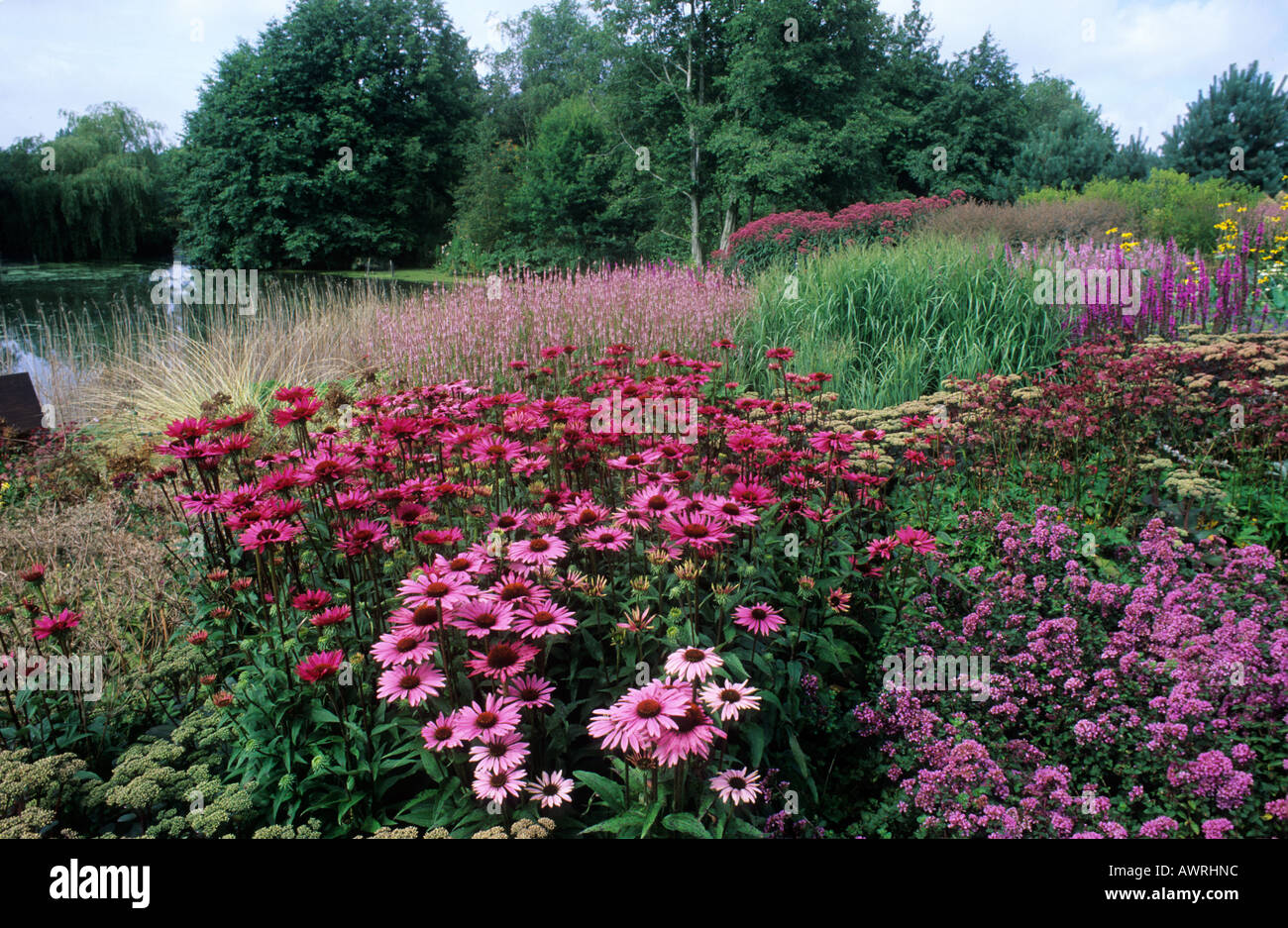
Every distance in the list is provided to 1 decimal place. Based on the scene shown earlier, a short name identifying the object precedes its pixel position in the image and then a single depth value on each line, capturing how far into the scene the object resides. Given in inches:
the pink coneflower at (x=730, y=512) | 75.5
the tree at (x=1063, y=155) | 832.9
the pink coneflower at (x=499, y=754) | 60.7
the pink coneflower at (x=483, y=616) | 65.6
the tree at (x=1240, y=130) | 608.7
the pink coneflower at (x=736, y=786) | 60.5
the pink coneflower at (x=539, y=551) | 72.0
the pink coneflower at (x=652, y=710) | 55.6
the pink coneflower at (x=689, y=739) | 55.4
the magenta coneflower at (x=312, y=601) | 73.0
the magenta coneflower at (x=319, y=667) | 66.6
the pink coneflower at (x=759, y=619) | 73.5
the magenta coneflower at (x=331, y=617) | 71.1
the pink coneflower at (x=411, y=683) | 63.1
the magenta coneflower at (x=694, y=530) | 72.6
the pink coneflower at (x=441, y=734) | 63.6
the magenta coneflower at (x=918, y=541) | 90.4
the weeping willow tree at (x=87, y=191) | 837.2
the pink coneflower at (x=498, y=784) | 59.4
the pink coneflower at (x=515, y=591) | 68.7
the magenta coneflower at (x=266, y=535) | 73.6
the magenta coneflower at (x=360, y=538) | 75.4
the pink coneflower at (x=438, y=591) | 65.9
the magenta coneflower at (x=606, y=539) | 76.2
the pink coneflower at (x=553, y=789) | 62.7
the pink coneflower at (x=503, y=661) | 63.7
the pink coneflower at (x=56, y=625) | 80.6
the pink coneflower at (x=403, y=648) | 63.8
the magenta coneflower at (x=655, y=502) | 78.4
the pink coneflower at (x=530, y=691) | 67.0
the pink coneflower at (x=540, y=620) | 65.0
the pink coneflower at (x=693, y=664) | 60.6
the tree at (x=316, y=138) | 1008.2
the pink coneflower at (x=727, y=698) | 59.1
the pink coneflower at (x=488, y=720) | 60.7
